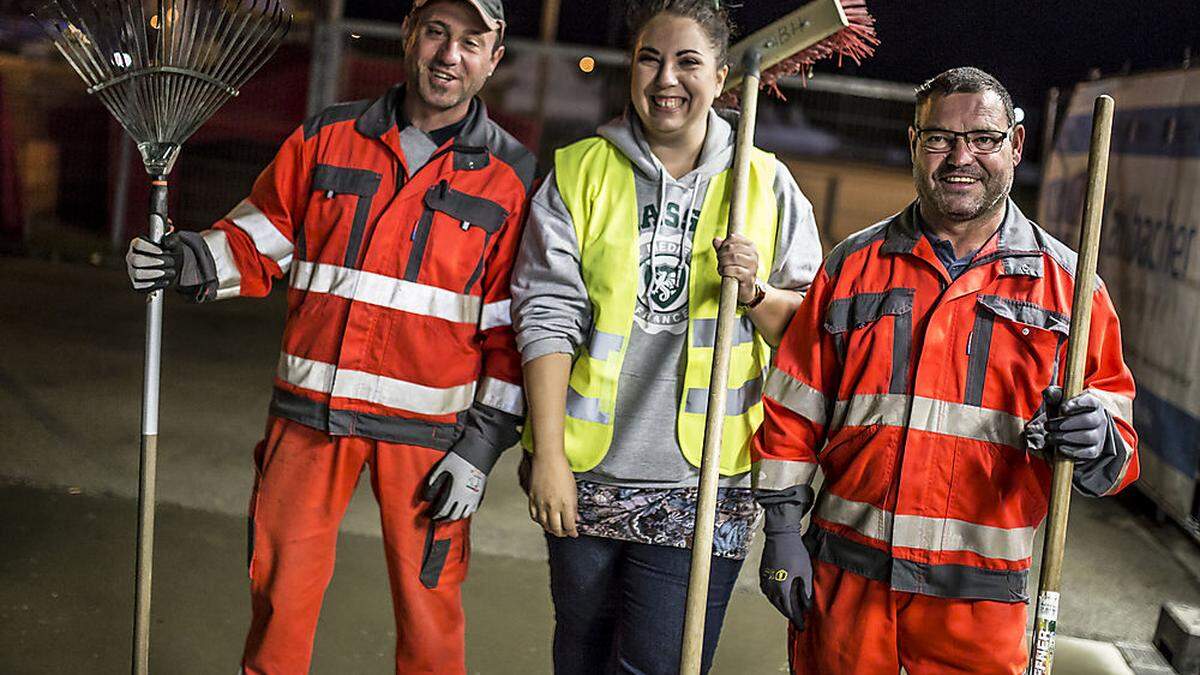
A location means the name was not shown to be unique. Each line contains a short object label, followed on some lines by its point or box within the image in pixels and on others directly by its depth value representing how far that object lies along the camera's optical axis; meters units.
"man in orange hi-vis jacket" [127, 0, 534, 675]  2.59
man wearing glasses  2.12
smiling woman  2.39
